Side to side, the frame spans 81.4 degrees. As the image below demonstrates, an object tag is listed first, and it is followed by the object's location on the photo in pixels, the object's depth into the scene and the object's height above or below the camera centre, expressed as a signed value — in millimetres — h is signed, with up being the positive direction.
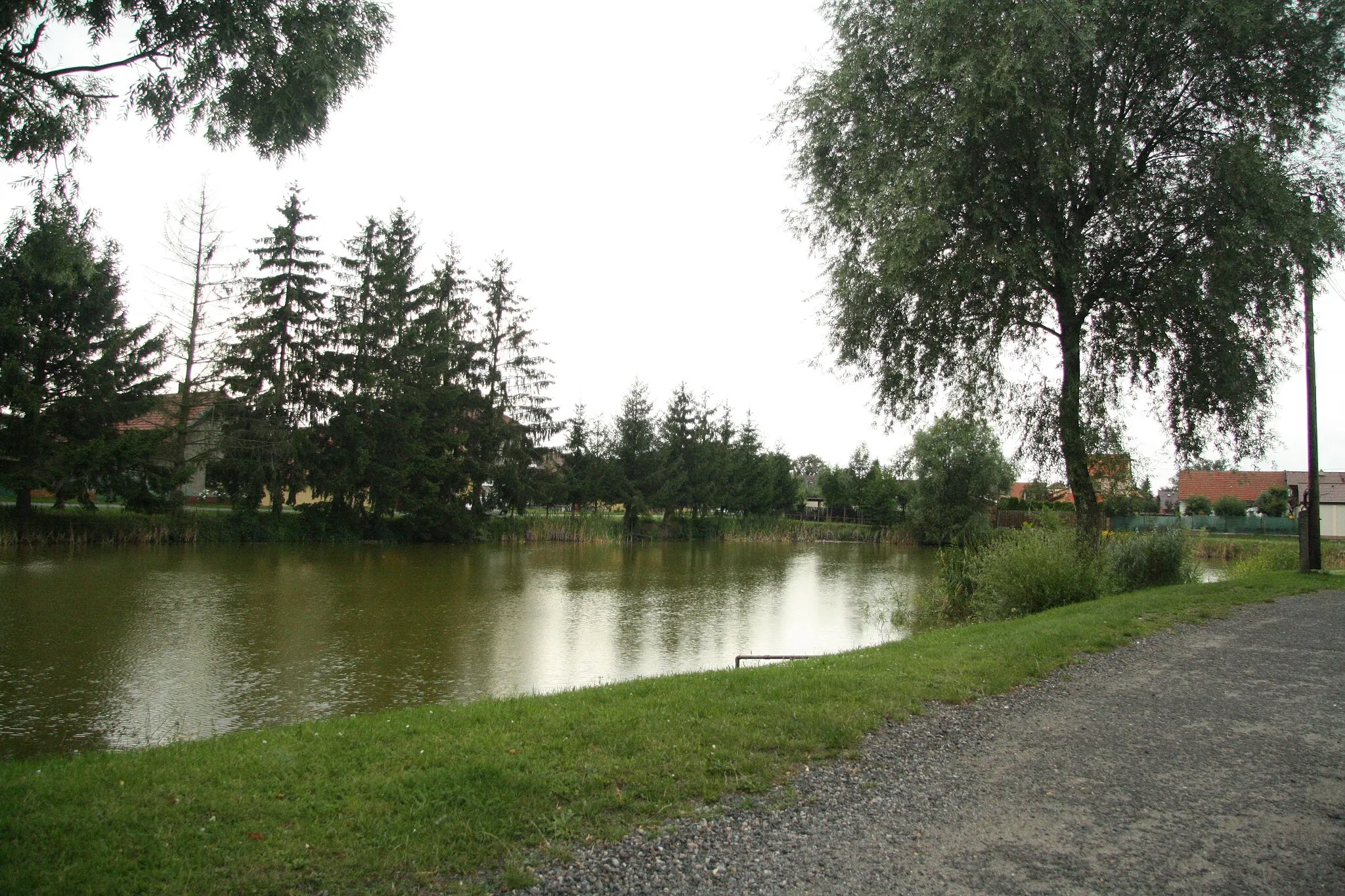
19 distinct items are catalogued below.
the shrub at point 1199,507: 56438 -216
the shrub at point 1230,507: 52375 -165
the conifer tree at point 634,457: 48719 +2313
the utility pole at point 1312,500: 17203 +142
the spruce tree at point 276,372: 32031 +4845
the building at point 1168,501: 63875 +198
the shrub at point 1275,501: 52062 +244
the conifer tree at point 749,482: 60438 +998
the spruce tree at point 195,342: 30281 +5550
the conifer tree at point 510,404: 40188 +4569
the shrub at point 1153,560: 16484 -1217
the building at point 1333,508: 53031 -126
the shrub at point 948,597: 15805 -2160
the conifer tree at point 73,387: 25594 +3290
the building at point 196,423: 30234 +2494
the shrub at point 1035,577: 13609 -1351
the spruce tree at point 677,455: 50719 +2650
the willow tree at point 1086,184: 12797 +5547
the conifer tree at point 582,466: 46438 +1562
